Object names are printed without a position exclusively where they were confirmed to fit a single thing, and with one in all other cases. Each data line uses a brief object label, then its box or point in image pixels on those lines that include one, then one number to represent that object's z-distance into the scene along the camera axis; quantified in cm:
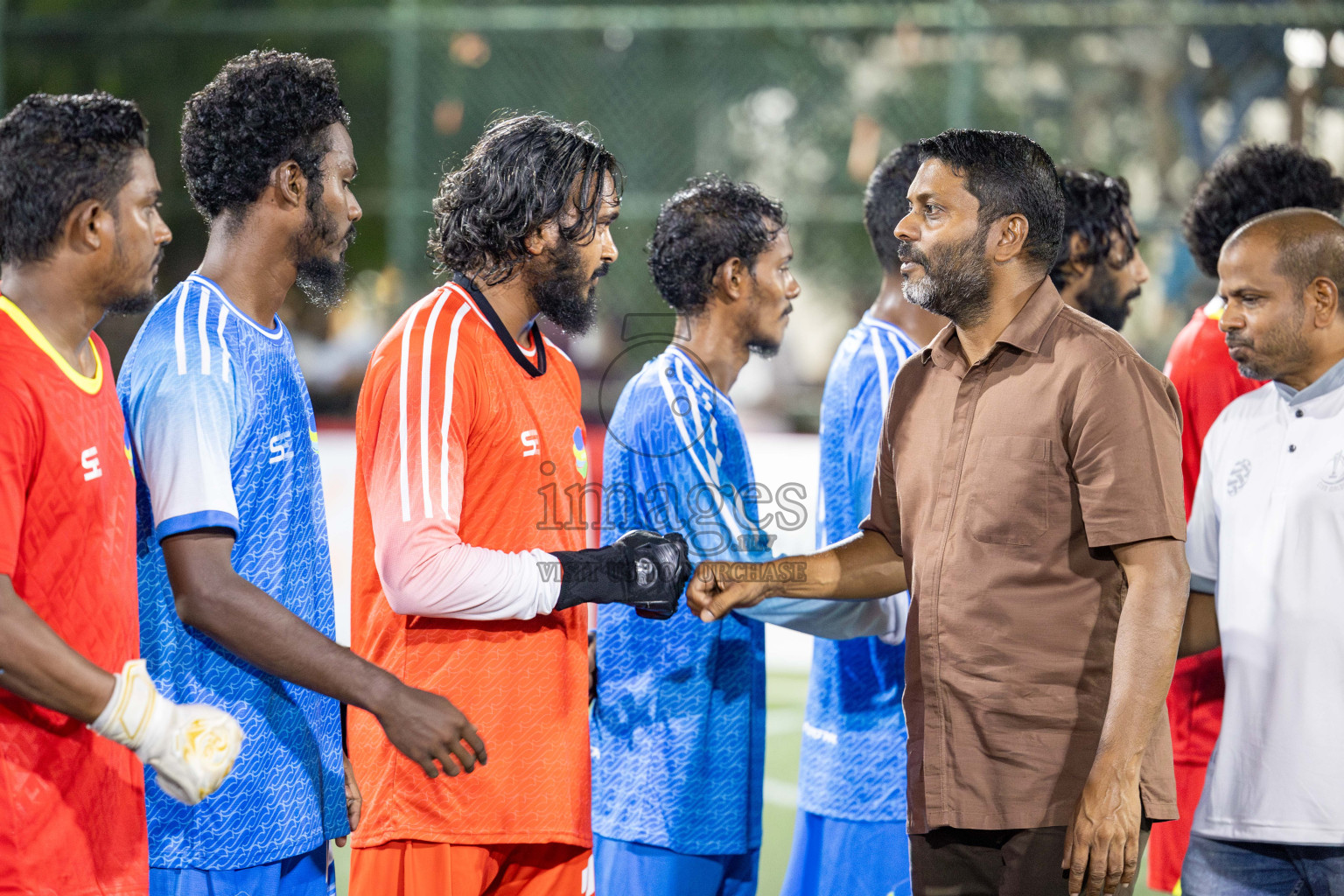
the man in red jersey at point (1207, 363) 812
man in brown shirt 559
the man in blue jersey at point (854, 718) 816
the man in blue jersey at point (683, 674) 748
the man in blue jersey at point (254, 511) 527
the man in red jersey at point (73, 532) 455
